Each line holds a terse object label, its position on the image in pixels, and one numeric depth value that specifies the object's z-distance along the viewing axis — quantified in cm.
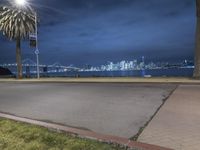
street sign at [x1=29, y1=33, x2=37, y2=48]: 1827
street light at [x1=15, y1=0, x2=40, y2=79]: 1831
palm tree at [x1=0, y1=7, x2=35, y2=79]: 2044
